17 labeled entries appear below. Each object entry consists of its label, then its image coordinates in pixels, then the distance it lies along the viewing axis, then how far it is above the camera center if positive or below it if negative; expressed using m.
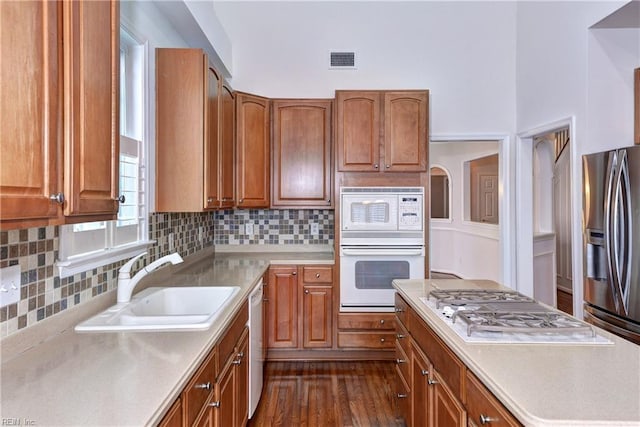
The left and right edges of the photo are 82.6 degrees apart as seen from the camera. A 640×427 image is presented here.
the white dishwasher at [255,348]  2.21 -0.86
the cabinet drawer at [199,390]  1.14 -0.60
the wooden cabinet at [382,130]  3.18 +0.74
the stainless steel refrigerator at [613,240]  2.10 -0.15
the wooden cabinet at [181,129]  2.23 +0.53
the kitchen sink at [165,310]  1.43 -0.43
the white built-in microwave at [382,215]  3.18 +0.00
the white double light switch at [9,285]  1.16 -0.23
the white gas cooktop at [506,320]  1.31 -0.42
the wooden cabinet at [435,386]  1.12 -0.66
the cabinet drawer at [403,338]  2.00 -0.72
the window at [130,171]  1.87 +0.26
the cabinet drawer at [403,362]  1.99 -0.85
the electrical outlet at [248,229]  3.74 -0.14
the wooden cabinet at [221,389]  1.14 -0.67
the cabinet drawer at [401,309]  2.06 -0.57
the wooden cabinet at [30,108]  0.82 +0.26
